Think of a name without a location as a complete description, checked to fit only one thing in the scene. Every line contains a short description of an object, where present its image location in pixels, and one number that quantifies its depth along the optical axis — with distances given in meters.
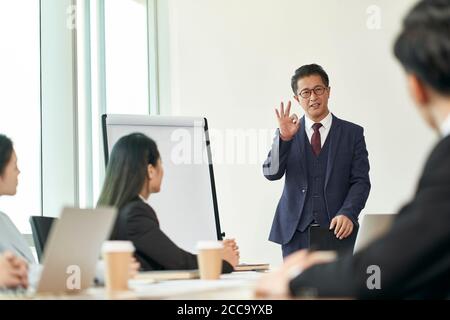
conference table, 4.51
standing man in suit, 6.48
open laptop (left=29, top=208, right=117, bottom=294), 4.33
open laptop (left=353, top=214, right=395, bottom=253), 5.06
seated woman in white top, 5.34
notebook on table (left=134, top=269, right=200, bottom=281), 5.14
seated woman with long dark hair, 5.38
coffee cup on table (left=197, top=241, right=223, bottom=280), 5.14
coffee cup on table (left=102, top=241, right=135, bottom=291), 4.48
